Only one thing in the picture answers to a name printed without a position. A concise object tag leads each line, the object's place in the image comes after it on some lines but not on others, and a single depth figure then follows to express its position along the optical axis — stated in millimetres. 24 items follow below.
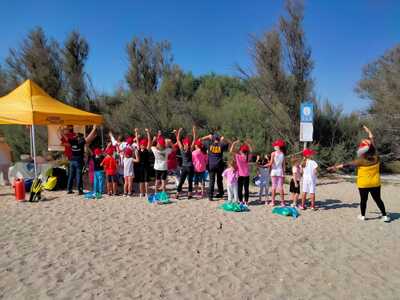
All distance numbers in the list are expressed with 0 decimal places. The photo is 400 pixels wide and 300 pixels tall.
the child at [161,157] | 7824
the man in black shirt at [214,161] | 7453
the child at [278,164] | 6938
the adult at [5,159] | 9016
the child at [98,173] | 8117
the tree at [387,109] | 12164
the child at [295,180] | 6984
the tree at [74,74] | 16906
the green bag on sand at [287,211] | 6387
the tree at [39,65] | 16484
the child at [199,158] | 7738
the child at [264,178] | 7664
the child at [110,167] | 7910
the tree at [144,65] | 17859
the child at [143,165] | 7965
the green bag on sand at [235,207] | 6676
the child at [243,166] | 7012
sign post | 9859
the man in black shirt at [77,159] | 7920
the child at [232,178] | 6984
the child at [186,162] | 7663
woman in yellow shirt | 5840
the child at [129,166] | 7824
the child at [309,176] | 6660
